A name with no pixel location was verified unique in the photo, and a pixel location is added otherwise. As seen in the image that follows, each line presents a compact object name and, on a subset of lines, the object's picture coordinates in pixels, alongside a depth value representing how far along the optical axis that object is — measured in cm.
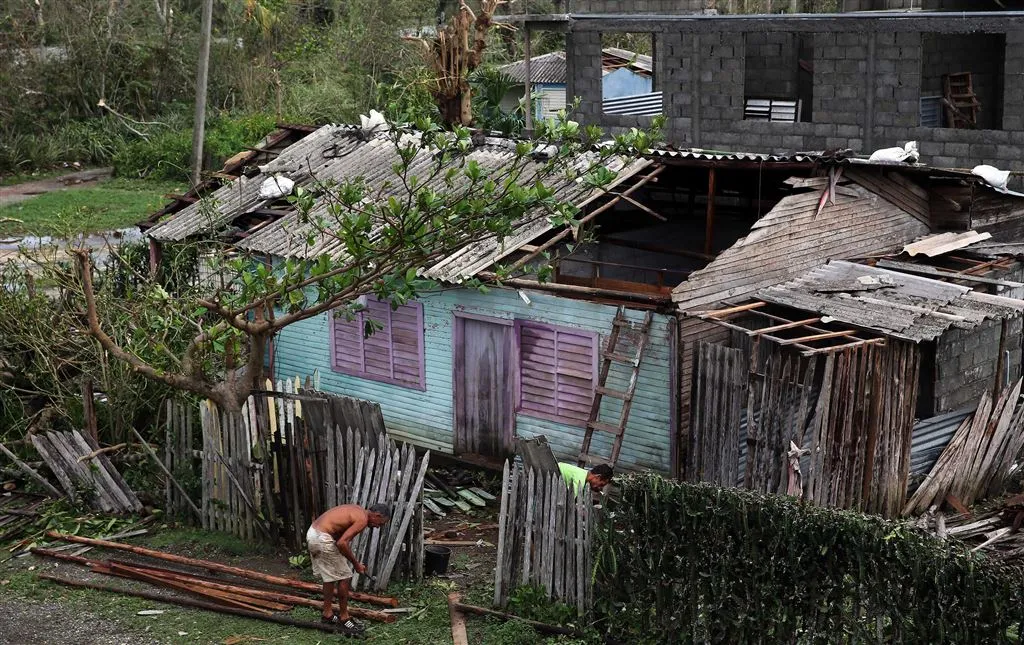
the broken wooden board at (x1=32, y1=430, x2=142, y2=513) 1169
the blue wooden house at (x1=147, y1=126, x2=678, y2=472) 1202
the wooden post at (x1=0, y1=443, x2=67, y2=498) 1193
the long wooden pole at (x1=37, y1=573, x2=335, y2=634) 918
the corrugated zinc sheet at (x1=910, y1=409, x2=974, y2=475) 1167
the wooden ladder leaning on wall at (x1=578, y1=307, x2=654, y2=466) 1156
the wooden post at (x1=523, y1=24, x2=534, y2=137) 2125
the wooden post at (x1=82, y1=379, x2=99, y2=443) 1204
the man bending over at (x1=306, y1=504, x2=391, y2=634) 902
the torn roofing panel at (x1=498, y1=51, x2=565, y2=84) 3341
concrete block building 1780
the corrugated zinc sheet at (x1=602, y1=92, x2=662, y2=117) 2230
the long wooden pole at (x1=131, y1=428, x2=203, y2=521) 1128
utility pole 2298
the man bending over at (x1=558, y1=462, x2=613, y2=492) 909
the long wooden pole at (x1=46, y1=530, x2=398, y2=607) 959
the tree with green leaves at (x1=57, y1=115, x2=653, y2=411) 977
